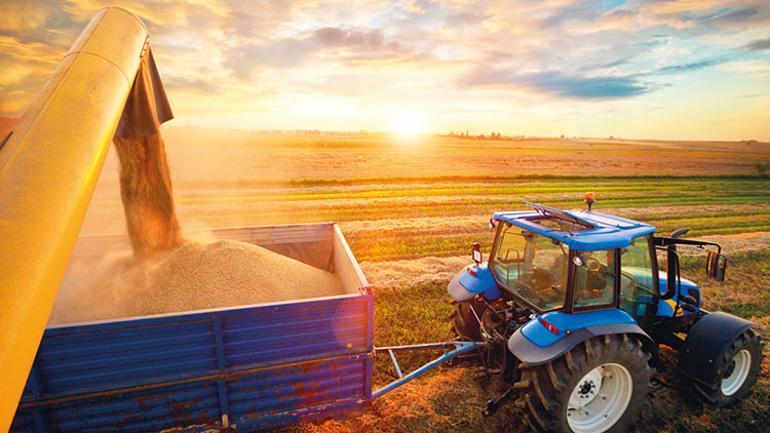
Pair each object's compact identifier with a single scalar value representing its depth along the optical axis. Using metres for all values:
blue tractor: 3.87
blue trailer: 3.21
